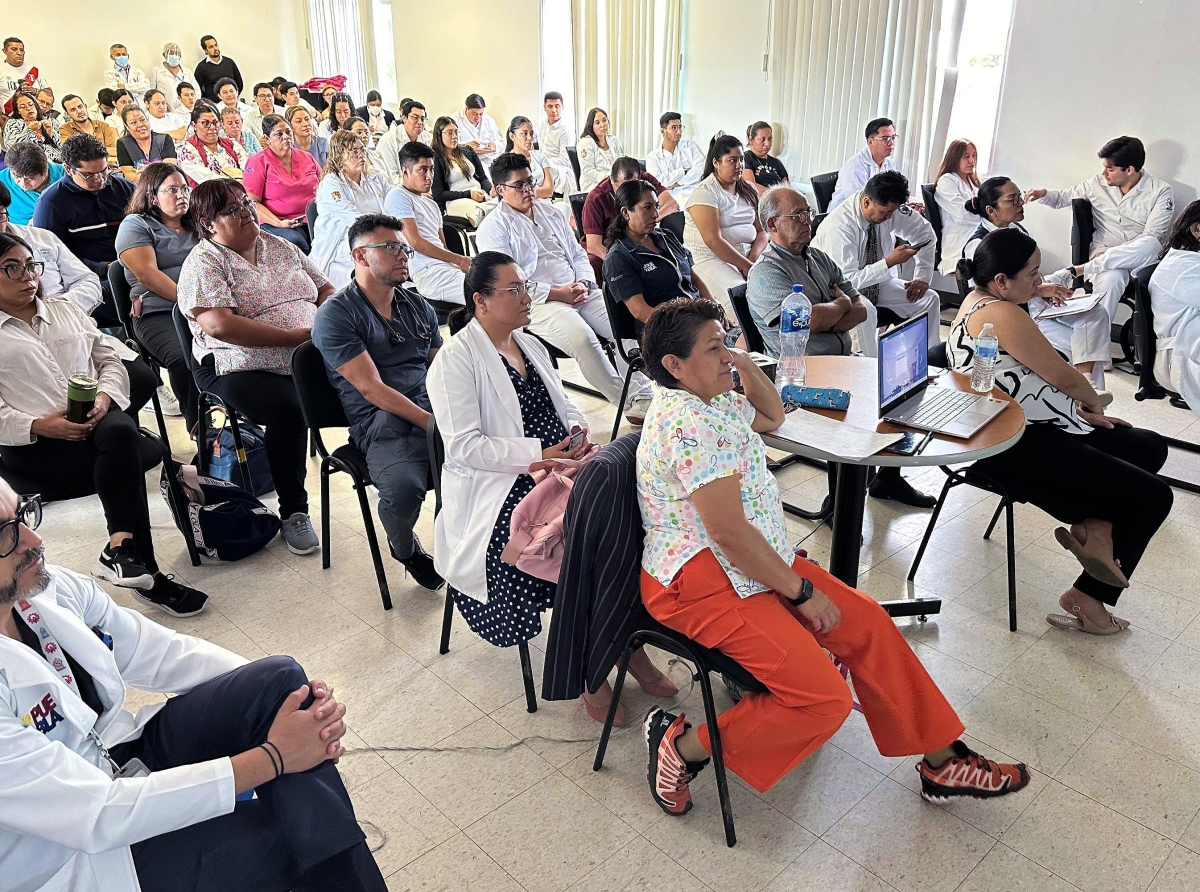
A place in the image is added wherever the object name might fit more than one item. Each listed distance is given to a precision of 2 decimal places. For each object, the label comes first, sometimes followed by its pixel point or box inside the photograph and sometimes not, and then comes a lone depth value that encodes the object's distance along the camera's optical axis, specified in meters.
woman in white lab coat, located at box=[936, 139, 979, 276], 5.71
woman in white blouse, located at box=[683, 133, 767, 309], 4.90
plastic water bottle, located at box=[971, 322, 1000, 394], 2.58
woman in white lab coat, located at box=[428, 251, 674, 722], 2.29
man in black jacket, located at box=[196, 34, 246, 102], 11.53
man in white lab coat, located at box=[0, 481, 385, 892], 1.21
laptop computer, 2.36
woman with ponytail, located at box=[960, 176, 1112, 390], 4.24
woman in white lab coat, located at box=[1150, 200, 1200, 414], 3.46
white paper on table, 2.18
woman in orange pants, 1.80
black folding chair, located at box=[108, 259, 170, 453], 3.74
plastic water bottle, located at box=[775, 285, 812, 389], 2.69
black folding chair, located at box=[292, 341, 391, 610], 2.83
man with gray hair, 3.34
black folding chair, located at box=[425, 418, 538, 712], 2.33
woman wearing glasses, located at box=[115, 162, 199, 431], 3.62
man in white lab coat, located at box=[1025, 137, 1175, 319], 5.06
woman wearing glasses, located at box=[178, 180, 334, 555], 3.11
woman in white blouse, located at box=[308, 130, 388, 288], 5.04
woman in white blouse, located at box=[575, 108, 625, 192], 8.79
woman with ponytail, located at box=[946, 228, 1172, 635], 2.51
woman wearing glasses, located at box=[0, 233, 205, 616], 2.72
